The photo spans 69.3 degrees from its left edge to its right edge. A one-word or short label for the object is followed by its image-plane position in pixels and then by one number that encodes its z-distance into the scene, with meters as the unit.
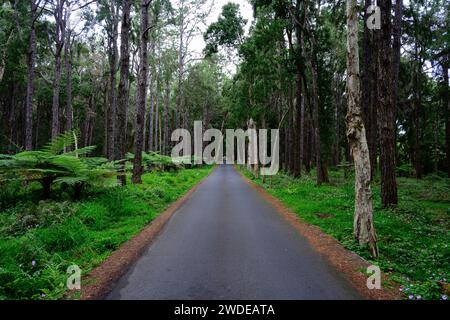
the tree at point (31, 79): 15.26
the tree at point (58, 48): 18.69
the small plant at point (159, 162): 25.36
